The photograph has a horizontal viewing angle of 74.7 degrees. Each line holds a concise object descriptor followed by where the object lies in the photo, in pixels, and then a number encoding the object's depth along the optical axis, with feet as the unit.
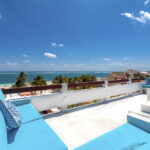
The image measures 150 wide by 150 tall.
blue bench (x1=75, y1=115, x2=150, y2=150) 3.26
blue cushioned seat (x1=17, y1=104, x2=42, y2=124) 5.06
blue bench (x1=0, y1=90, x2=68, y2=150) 3.12
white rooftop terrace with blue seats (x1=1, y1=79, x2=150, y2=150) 3.80
